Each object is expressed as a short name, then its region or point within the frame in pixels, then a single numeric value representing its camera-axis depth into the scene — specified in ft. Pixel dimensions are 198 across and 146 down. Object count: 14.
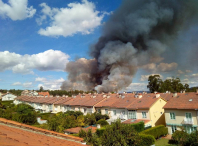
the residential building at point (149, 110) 93.45
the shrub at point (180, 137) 64.45
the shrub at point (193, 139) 59.27
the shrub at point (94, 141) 39.22
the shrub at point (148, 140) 64.51
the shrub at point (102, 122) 97.63
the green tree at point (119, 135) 36.01
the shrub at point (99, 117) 108.06
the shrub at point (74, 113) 116.00
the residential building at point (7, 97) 308.89
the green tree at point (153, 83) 218.59
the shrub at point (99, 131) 73.34
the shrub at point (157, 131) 75.43
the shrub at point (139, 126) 78.18
